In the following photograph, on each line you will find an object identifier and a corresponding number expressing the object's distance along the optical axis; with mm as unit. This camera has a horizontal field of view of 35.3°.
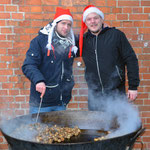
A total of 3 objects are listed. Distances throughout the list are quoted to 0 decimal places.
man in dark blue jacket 2807
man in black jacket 2941
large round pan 1832
